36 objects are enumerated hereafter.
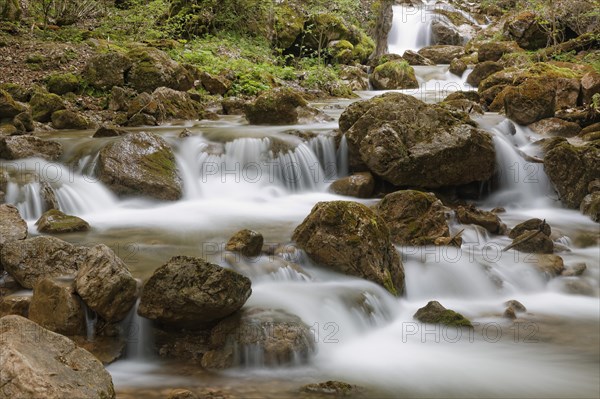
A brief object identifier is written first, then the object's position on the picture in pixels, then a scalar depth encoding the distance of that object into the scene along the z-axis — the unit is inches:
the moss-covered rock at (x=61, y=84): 501.7
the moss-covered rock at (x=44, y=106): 444.5
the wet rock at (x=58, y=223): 268.2
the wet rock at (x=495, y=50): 788.6
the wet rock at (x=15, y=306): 188.4
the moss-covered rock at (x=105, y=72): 515.2
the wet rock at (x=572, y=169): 361.1
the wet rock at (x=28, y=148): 333.1
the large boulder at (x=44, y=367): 115.3
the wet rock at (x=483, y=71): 703.7
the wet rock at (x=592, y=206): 344.9
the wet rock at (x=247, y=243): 242.2
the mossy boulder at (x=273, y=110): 467.8
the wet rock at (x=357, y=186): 362.9
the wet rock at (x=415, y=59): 938.7
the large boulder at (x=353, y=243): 238.4
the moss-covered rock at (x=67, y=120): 441.1
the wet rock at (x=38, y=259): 201.3
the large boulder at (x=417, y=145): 357.4
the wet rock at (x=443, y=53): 961.5
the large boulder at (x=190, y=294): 182.2
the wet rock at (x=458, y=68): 797.2
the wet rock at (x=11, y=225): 220.7
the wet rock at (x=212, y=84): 594.9
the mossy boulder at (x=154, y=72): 527.8
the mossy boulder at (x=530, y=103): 476.1
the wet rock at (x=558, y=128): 463.5
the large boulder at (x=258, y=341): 181.3
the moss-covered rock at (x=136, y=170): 333.1
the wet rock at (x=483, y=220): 322.7
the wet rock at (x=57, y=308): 179.3
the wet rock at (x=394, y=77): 751.1
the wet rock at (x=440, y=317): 220.4
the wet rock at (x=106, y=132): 392.2
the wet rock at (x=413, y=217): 291.6
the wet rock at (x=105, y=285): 183.2
